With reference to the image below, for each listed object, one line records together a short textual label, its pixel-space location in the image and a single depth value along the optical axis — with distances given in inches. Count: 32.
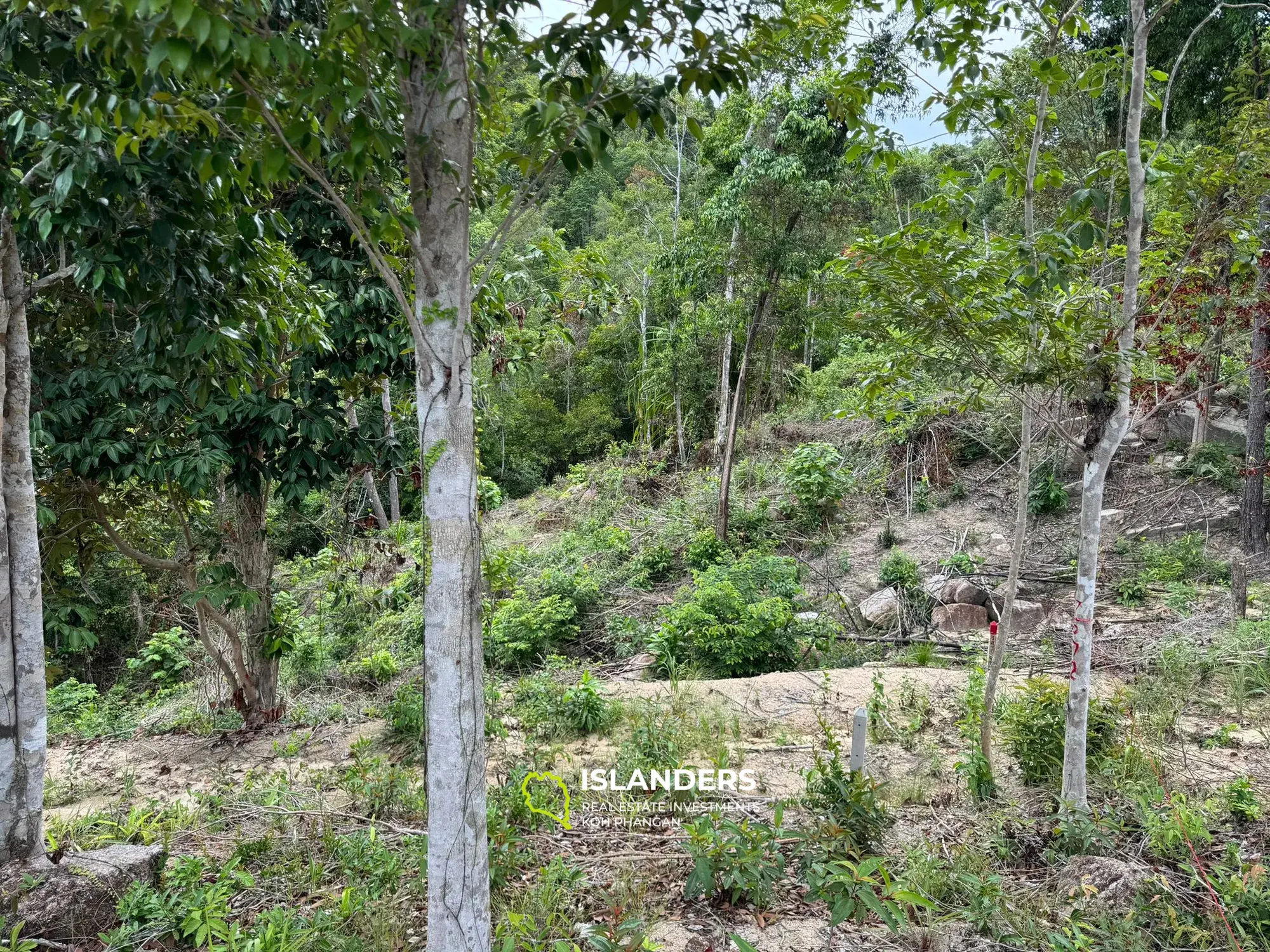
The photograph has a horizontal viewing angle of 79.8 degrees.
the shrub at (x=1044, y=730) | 177.0
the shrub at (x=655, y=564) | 444.1
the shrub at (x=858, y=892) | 107.2
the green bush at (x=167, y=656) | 324.5
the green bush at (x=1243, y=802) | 152.7
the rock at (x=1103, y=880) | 125.5
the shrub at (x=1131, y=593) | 342.0
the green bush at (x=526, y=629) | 334.6
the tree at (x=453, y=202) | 83.3
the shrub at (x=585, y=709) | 231.6
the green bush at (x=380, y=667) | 309.6
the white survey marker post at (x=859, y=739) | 158.2
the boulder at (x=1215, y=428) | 457.1
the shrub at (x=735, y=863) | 128.2
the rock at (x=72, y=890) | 119.0
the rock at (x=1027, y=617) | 335.6
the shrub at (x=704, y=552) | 440.1
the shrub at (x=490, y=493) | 269.3
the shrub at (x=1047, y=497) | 442.6
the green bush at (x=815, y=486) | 474.3
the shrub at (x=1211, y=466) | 434.3
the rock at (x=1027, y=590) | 355.6
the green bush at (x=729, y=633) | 305.7
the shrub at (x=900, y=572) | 383.9
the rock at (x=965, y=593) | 357.1
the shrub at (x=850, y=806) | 146.0
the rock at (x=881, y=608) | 359.9
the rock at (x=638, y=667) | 315.6
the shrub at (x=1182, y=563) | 361.1
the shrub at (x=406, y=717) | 224.5
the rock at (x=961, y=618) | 347.9
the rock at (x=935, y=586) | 366.9
